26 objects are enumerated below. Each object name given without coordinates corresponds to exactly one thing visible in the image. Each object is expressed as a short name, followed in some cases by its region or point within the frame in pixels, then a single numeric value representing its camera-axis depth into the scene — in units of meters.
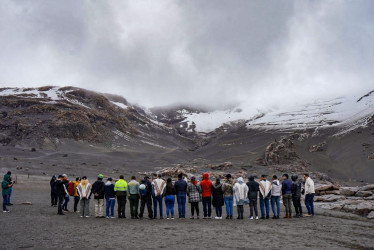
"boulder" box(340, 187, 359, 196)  26.72
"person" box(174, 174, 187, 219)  15.30
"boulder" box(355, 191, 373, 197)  25.61
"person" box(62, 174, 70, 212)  16.45
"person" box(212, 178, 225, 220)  15.41
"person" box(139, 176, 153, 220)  15.06
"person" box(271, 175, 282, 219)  15.57
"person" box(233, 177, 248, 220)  15.19
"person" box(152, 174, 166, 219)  14.98
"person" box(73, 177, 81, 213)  16.89
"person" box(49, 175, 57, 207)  18.95
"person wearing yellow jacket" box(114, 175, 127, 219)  15.22
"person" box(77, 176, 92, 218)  15.54
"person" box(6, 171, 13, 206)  17.59
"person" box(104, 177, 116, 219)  15.40
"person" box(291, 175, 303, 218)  15.88
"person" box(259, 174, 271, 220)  15.37
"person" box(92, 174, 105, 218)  15.30
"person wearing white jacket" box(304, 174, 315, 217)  15.98
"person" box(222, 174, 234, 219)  15.42
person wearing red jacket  15.45
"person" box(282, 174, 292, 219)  15.66
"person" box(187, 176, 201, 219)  15.26
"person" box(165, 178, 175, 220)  15.23
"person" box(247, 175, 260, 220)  15.30
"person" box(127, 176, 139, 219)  15.27
